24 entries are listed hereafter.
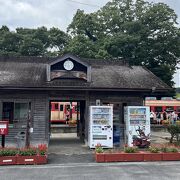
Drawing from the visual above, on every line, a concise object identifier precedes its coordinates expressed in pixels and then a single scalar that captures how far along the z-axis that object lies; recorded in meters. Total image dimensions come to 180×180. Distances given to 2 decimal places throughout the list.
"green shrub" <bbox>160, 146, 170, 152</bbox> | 12.42
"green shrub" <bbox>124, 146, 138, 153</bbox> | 12.09
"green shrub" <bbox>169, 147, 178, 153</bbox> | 12.34
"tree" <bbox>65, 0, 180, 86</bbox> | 34.06
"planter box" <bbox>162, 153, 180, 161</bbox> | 12.09
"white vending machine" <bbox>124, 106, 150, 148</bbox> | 15.56
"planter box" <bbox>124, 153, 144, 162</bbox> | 11.84
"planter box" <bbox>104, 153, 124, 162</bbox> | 11.73
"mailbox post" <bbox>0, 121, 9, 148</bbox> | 12.59
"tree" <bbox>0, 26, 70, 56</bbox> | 44.06
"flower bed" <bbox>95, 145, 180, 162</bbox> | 11.75
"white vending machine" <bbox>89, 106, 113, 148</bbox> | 15.17
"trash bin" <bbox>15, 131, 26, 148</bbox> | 15.45
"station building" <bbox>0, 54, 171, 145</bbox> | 15.75
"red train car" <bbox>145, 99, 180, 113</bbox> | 32.09
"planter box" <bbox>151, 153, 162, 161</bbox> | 12.02
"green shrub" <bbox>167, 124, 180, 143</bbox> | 16.73
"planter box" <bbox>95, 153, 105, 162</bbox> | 11.66
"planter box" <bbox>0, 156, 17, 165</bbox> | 11.12
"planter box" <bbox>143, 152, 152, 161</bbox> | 11.98
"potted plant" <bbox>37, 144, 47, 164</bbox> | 11.33
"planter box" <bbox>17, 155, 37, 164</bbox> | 11.20
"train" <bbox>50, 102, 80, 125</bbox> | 29.41
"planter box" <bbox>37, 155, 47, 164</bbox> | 11.32
